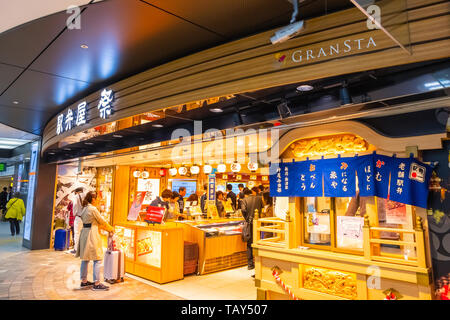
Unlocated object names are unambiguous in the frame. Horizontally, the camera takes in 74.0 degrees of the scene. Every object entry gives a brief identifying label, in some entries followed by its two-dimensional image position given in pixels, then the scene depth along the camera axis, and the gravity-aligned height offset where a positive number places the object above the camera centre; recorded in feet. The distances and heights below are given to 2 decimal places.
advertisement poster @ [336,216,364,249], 16.39 -1.87
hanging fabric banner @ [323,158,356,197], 16.51 +1.17
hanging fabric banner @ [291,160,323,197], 17.76 +1.18
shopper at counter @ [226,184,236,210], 41.37 -0.01
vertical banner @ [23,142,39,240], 37.37 +0.59
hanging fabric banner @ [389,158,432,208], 14.40 +0.83
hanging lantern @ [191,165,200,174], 37.93 +3.48
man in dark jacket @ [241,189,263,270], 27.27 -1.27
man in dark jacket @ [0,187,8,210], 63.36 -1.00
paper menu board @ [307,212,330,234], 18.27 -1.52
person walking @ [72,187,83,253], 32.73 -2.24
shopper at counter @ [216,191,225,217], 37.88 -1.20
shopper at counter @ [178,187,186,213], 38.17 -0.84
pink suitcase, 22.79 -5.33
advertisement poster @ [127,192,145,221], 25.75 -1.00
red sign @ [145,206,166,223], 24.30 -1.50
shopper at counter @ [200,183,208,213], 40.33 -0.73
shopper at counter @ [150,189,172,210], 26.37 -0.35
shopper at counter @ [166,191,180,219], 28.02 -0.93
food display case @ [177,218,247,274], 25.72 -4.12
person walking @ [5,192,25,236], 44.83 -2.62
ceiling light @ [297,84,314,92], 12.69 +4.83
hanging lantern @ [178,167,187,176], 40.14 +3.40
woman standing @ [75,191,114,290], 21.40 -3.41
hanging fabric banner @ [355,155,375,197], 15.69 +1.18
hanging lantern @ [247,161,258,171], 31.84 +3.34
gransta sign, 9.36 +4.90
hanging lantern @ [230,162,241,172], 35.17 +3.62
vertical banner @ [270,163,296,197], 18.98 +1.07
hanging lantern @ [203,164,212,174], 38.27 +3.66
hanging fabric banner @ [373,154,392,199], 15.44 +1.28
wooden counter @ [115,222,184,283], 22.90 -4.46
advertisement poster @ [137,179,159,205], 43.78 +1.59
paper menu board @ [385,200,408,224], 15.76 -0.73
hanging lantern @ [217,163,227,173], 37.26 +3.70
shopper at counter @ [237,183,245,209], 54.78 +2.04
